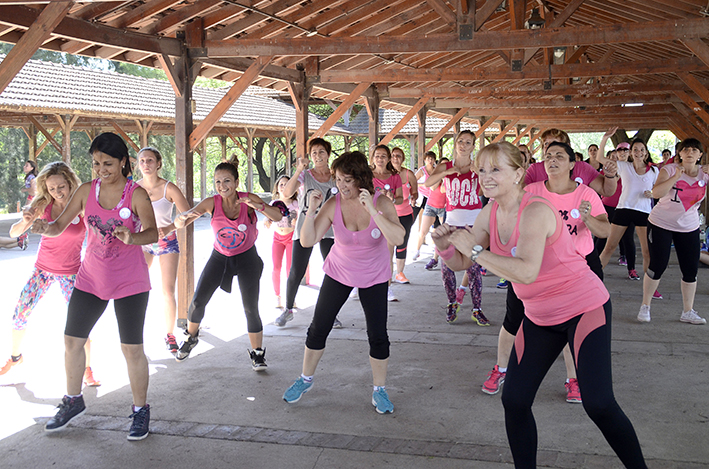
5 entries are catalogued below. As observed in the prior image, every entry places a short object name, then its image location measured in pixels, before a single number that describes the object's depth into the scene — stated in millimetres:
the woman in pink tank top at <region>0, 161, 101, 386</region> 4230
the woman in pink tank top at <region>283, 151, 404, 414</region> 3797
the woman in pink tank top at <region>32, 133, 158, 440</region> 3410
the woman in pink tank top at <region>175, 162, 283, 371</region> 4598
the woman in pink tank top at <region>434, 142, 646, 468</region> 2412
